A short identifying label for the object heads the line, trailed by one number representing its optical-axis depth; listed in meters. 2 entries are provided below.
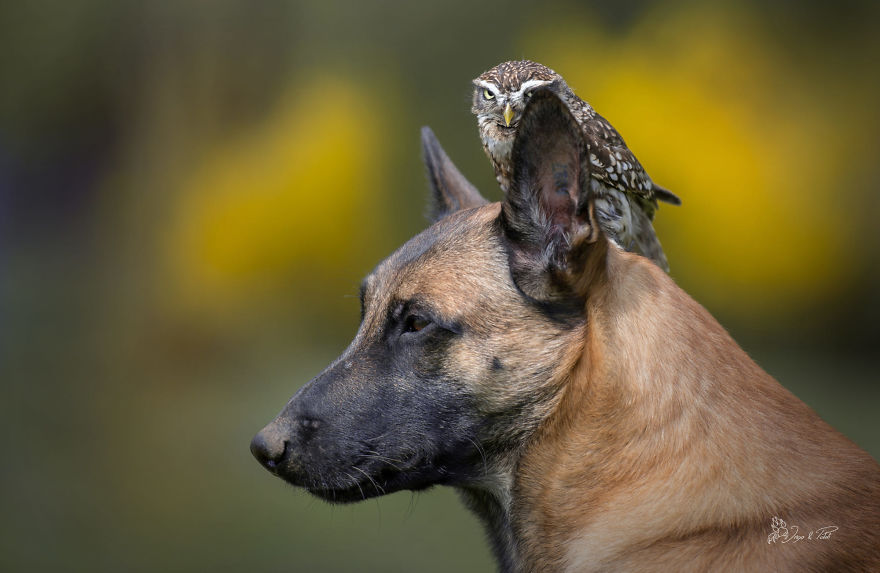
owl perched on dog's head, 5.60
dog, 4.24
